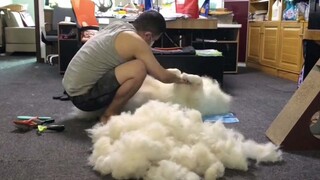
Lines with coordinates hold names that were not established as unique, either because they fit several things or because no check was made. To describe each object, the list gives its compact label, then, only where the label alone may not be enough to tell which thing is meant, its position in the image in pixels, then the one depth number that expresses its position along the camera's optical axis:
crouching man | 1.93
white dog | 2.12
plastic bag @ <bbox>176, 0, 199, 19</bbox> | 3.36
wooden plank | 1.57
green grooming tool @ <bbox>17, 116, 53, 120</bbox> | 2.05
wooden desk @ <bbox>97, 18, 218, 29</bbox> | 3.26
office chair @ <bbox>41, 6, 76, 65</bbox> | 5.21
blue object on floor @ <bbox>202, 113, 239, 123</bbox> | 2.10
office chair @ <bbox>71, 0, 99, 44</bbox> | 3.54
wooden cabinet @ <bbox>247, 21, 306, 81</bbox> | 3.82
